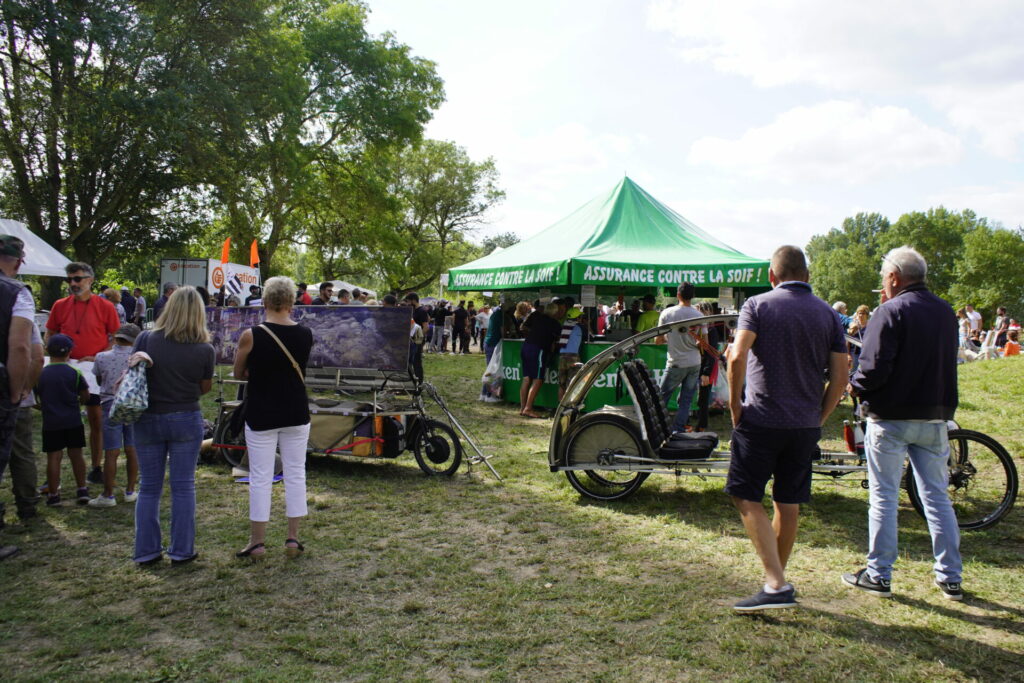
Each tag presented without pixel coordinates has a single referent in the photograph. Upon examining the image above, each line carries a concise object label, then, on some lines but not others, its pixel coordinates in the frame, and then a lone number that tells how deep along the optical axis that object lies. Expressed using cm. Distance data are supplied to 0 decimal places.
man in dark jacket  383
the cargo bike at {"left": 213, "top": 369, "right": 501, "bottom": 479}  656
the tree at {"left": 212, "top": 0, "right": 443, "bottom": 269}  2620
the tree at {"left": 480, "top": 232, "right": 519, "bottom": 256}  6059
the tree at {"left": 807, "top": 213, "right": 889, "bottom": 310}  8369
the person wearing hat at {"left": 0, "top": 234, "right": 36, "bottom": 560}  431
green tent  1013
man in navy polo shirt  351
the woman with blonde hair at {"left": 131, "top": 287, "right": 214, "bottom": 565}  423
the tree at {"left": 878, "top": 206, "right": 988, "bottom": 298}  6962
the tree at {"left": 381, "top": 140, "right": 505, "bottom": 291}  4816
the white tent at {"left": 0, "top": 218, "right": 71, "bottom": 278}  1216
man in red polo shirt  617
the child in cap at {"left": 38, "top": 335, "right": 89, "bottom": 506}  532
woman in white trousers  429
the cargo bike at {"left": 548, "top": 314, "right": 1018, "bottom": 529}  514
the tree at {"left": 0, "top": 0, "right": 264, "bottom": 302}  1598
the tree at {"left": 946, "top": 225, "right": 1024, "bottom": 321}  5266
